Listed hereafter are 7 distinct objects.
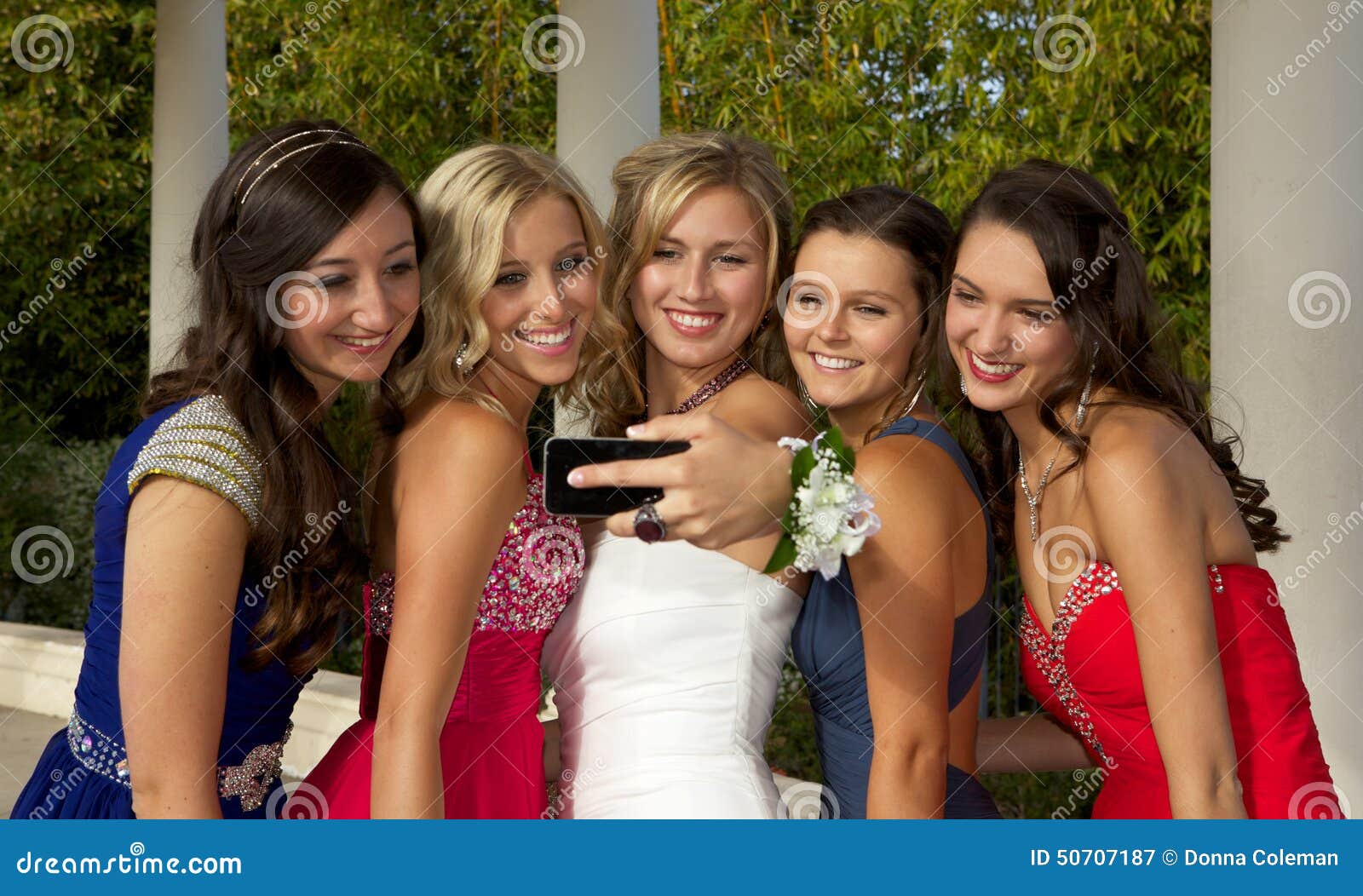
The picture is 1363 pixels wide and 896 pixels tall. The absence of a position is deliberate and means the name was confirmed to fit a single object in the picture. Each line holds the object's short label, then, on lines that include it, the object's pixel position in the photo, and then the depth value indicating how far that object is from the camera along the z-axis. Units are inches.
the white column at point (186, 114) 276.5
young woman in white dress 105.1
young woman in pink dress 99.3
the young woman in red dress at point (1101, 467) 98.9
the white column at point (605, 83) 191.6
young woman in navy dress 96.7
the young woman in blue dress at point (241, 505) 86.6
